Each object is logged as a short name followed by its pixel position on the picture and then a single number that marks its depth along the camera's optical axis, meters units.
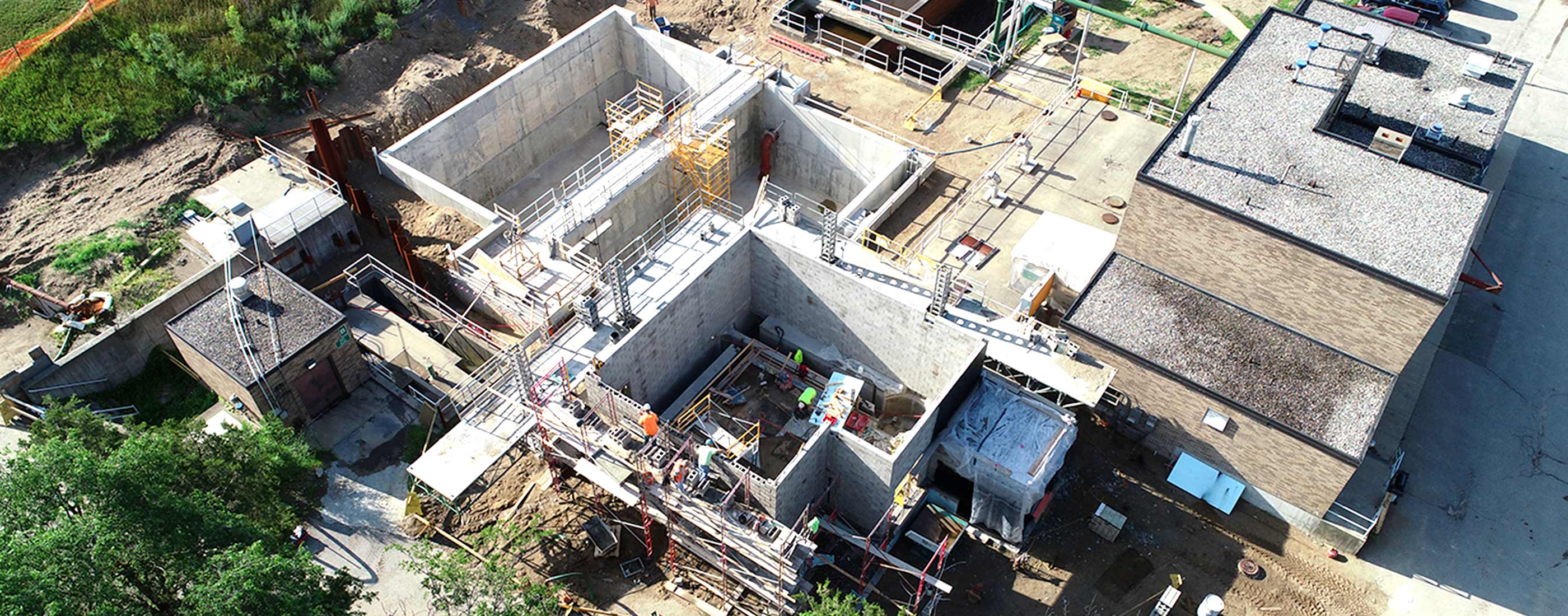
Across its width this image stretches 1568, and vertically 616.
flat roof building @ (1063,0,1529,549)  28.11
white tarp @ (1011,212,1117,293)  33.16
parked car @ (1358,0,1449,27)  48.44
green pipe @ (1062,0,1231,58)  44.31
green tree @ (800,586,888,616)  23.70
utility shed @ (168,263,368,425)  29.83
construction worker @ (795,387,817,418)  30.39
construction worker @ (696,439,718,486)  26.22
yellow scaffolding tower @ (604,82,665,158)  39.22
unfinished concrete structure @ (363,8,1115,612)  27.17
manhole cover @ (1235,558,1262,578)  29.14
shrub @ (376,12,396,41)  43.28
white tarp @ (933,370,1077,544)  28.62
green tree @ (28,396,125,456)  26.22
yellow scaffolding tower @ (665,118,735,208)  38.69
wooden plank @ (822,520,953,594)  27.16
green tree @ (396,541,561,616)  24.25
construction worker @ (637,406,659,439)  26.11
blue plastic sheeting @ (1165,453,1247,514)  30.20
